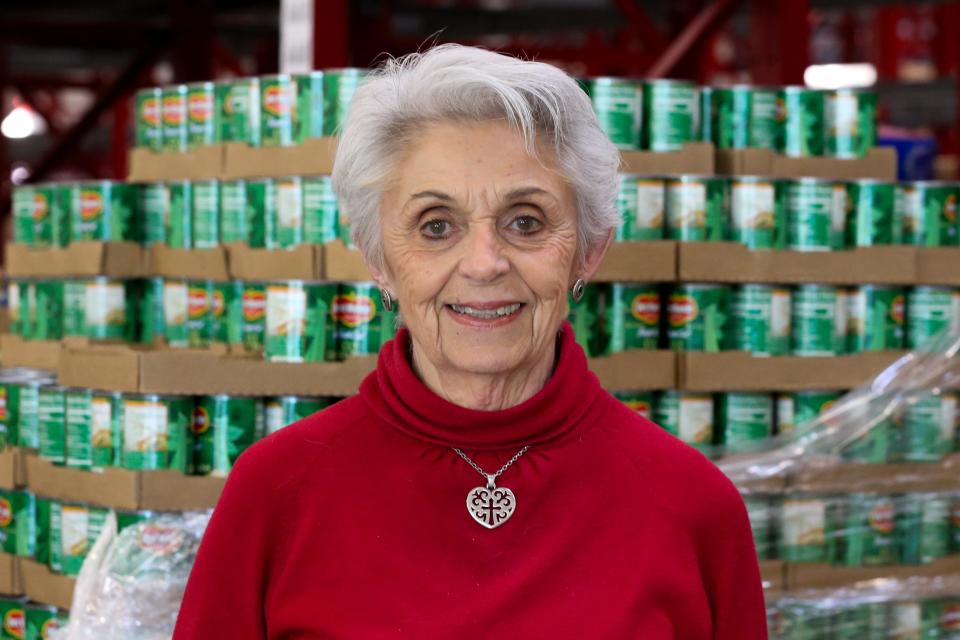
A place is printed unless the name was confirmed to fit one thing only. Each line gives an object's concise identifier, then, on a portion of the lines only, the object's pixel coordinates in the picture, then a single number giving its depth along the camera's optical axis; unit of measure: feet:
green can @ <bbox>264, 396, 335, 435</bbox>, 9.05
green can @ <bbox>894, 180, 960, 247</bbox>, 10.57
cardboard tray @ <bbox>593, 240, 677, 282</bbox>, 9.46
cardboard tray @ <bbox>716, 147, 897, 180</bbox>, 10.50
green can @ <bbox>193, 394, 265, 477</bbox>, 9.07
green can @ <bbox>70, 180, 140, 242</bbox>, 10.77
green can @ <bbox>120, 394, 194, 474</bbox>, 9.04
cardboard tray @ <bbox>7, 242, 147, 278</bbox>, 10.61
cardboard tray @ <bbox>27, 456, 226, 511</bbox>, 8.98
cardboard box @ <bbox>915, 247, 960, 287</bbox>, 10.28
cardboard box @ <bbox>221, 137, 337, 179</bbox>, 9.80
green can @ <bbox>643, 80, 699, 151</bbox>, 10.04
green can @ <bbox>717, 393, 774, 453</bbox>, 9.86
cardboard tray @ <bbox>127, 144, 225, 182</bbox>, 10.57
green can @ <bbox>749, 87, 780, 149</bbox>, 10.52
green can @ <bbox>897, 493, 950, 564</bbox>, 9.62
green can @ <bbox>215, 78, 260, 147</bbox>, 10.36
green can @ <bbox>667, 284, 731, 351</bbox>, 9.76
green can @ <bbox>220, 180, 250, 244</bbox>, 10.16
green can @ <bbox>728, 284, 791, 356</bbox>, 9.85
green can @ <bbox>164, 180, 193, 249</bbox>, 10.49
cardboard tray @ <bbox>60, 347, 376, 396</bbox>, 8.99
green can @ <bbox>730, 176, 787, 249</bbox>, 9.90
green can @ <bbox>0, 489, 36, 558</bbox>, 10.02
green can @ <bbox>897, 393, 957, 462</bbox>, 9.73
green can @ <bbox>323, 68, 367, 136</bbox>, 9.58
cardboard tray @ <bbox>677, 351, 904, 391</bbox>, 9.70
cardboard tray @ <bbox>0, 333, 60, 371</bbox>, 10.99
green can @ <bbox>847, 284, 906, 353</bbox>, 10.16
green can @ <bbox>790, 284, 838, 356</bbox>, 9.97
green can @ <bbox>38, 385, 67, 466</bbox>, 9.72
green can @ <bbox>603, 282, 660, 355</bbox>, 9.53
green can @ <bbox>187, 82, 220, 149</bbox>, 10.77
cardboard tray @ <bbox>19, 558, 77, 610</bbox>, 9.36
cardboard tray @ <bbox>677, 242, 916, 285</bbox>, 9.68
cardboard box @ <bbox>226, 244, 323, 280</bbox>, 9.54
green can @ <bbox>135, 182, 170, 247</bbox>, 10.80
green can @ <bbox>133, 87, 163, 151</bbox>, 11.23
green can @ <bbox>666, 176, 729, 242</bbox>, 9.77
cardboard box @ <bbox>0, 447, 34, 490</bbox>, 10.07
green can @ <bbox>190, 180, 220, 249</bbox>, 10.32
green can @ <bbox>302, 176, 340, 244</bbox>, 9.56
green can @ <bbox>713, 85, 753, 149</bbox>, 10.55
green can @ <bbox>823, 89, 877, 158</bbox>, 10.62
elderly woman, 5.07
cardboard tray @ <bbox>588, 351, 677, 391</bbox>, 9.47
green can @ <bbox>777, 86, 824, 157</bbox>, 10.51
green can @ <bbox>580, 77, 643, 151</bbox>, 9.73
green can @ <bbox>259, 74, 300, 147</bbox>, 10.07
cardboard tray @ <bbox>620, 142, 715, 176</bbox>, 10.04
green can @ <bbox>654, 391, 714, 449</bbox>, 9.74
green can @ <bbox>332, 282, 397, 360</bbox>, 9.11
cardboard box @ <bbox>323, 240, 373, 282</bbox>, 9.26
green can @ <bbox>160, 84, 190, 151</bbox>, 11.02
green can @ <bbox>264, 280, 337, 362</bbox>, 9.06
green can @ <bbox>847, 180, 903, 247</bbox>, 10.16
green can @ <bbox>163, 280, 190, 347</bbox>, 10.18
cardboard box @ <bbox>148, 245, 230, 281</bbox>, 10.18
